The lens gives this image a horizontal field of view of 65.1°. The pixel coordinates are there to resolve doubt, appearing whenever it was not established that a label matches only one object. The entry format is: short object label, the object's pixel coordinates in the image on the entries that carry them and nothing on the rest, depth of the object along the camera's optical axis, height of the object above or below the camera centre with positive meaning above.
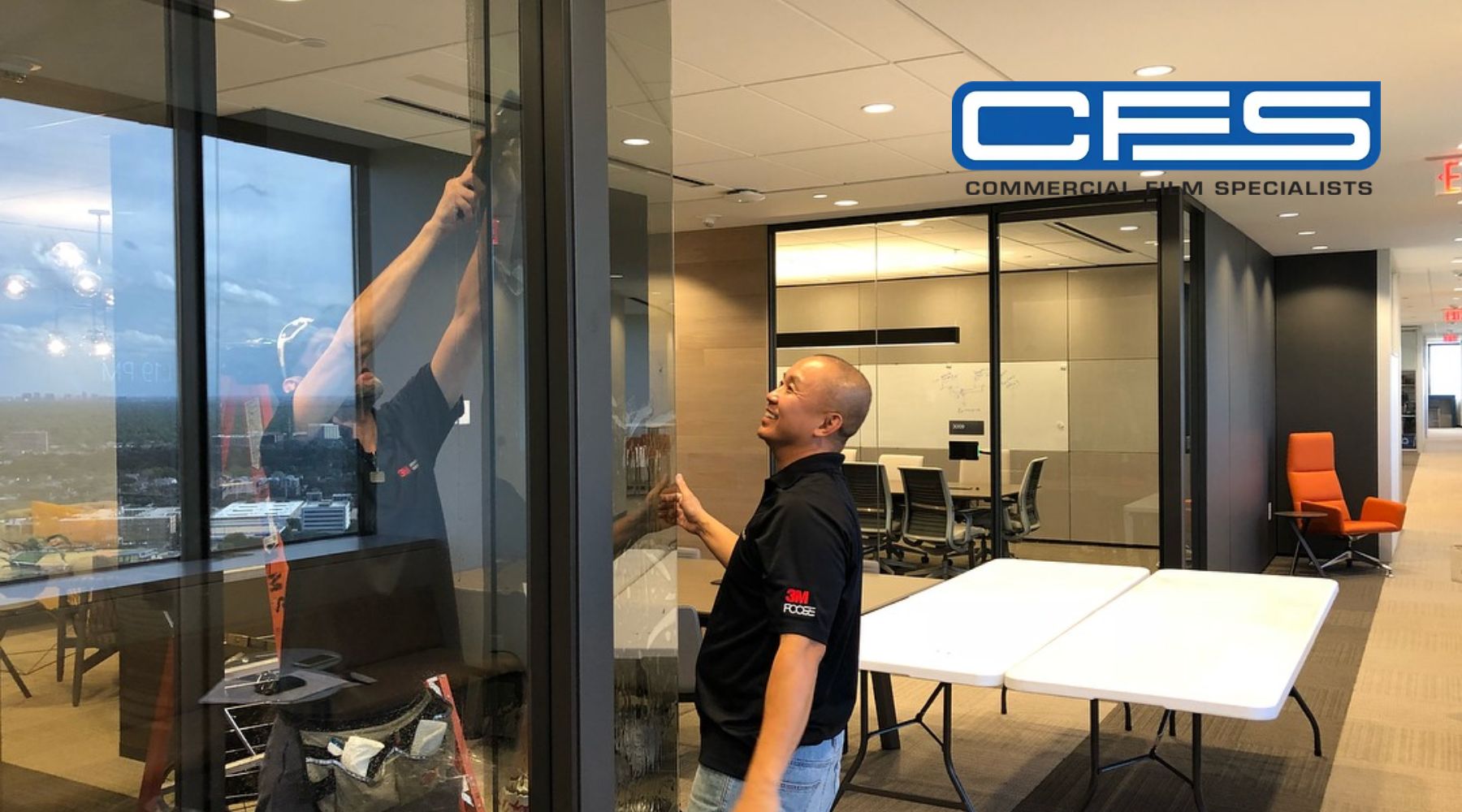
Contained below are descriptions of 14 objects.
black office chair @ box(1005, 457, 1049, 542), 7.88 -0.81
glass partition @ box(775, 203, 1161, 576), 7.49 +0.26
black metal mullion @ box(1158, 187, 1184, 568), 7.17 +0.18
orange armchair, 9.72 -0.92
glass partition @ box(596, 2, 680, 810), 1.77 +0.00
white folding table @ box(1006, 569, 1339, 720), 3.01 -0.79
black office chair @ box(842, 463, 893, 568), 8.45 -0.77
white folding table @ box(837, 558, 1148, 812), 3.32 -0.78
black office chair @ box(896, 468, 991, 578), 8.09 -0.90
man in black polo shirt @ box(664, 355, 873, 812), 2.05 -0.43
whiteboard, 7.82 -0.06
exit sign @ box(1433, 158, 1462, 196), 6.30 +1.16
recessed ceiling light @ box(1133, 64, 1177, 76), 4.59 +1.30
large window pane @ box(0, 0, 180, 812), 1.01 +0.01
